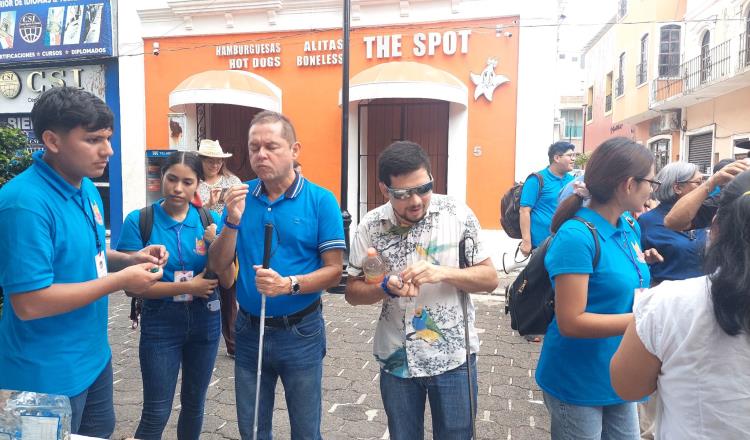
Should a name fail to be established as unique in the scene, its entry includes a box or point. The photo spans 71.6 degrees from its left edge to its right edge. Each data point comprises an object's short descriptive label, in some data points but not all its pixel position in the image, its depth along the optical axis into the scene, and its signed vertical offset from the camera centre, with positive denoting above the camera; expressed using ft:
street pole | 24.08 +2.77
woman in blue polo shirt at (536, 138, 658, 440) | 6.60 -1.50
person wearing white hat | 15.90 -0.54
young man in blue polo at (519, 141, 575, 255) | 18.51 -0.73
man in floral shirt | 7.23 -1.75
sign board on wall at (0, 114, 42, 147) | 36.11 +3.51
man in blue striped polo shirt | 8.18 -1.50
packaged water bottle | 5.14 -2.44
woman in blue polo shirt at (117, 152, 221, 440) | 9.04 -2.45
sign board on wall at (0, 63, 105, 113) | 34.76 +6.14
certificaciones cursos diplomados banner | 33.73 +9.42
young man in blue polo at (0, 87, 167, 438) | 6.20 -1.14
